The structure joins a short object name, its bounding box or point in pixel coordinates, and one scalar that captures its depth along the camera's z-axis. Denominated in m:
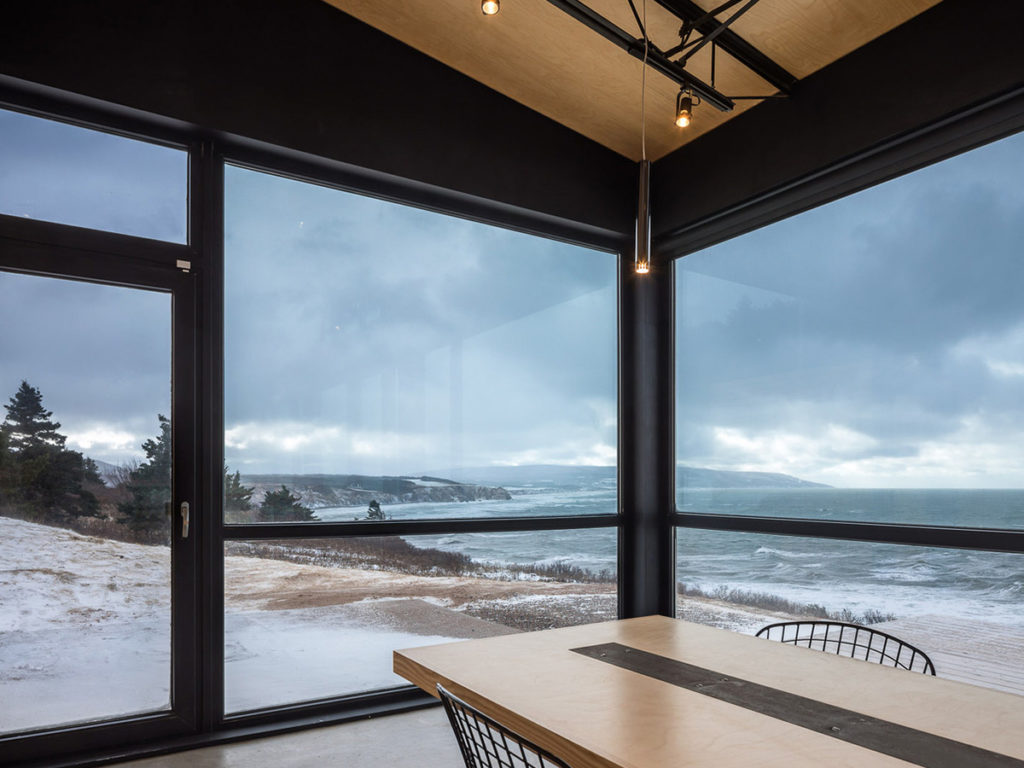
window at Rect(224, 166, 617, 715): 3.56
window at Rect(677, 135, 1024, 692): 3.21
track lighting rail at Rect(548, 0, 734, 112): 3.00
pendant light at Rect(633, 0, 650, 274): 2.46
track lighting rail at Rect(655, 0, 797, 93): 3.39
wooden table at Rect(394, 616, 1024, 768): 1.49
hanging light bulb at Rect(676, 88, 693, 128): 2.80
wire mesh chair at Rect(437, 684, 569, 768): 1.44
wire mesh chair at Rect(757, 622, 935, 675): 3.45
